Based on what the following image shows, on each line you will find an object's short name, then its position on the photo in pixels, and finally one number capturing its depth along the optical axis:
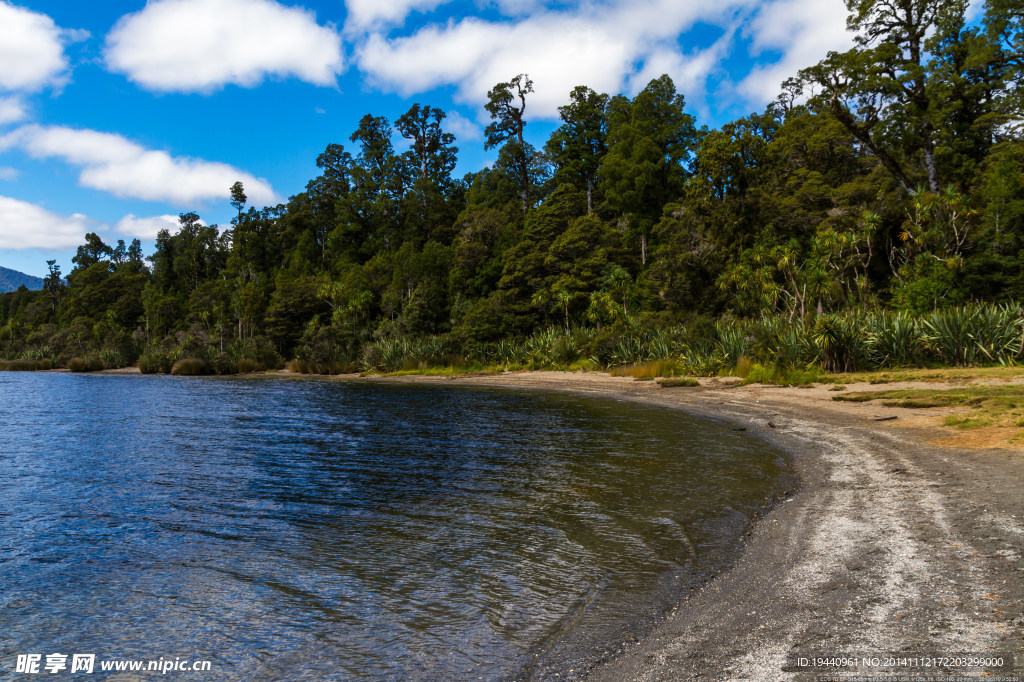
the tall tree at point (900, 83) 37.28
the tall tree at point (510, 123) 67.94
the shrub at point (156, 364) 61.34
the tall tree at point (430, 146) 82.62
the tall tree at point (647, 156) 53.66
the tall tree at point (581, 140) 62.09
